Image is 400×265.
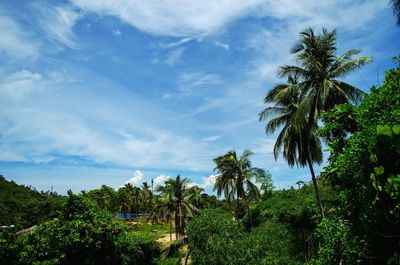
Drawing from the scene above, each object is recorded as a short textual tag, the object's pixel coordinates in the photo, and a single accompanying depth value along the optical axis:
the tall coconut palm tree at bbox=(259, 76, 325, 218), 22.73
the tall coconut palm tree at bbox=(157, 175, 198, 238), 36.88
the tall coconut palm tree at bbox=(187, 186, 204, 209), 39.13
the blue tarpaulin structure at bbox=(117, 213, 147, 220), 80.35
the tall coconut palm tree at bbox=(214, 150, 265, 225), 34.88
